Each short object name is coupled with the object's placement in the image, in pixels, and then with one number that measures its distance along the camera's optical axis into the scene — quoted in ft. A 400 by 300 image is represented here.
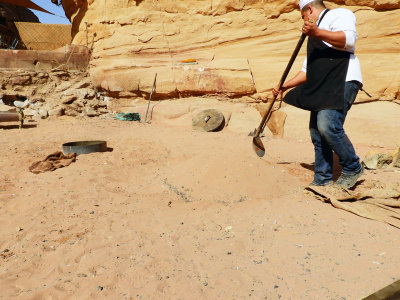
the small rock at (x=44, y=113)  23.17
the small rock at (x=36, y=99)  25.48
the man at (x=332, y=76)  7.80
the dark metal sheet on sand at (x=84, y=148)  13.57
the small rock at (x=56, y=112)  23.58
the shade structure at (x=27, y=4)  36.67
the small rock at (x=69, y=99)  24.93
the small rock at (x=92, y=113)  23.85
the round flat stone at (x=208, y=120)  19.76
